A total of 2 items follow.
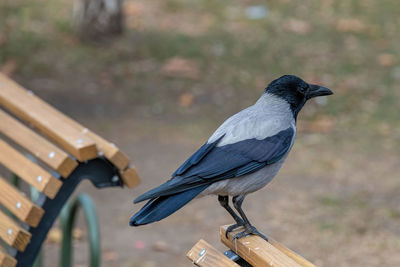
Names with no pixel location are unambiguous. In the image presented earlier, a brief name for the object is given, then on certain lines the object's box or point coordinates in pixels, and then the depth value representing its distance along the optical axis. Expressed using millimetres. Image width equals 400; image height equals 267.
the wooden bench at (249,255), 4927
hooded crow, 5602
